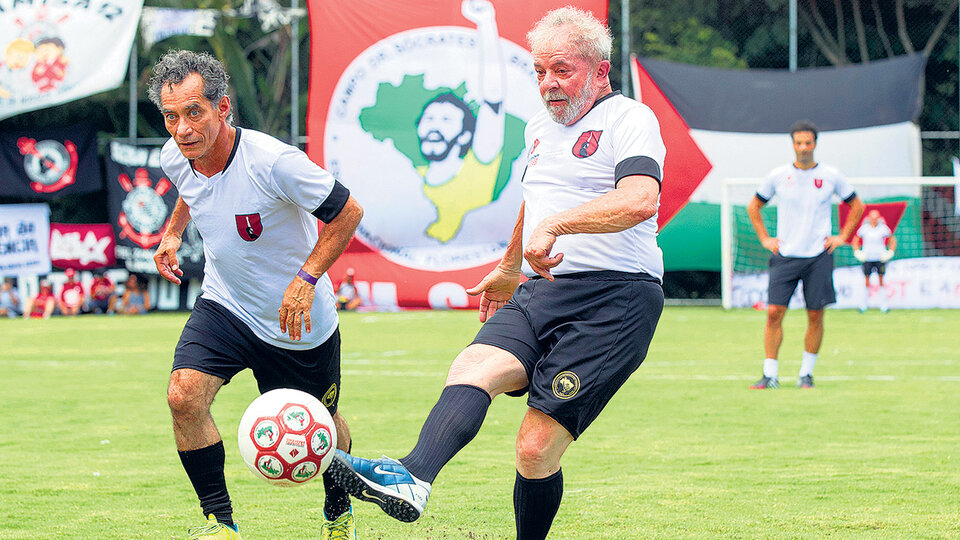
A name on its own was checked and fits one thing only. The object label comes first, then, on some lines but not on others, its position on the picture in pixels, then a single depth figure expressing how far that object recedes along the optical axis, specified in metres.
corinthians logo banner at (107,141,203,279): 25.55
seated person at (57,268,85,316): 24.98
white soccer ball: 4.16
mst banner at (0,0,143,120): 24.39
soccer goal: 23.02
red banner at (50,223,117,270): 25.52
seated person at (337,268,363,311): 24.12
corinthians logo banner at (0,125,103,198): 25.48
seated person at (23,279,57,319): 24.53
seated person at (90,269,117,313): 25.34
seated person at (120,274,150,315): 25.34
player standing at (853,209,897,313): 22.30
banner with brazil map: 21.08
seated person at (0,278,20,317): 24.52
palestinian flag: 24.05
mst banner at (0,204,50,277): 25.00
